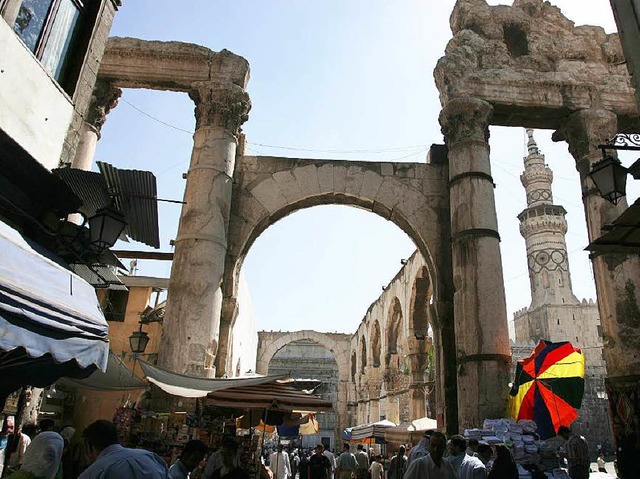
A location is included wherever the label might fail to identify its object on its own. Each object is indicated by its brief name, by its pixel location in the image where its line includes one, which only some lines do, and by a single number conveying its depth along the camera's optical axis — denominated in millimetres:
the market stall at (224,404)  5879
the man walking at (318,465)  10305
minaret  44938
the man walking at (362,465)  12234
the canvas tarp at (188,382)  6157
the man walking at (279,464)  10250
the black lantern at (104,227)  5504
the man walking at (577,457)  6434
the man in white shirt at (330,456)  13212
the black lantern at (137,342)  9430
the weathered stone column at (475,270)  8289
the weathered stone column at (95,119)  9547
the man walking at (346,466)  10898
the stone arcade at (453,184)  8570
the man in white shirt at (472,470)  4789
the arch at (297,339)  30438
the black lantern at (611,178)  5387
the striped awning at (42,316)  3286
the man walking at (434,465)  4367
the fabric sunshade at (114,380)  7812
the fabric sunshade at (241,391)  5805
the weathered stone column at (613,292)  8070
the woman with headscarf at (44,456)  3930
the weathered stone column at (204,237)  8312
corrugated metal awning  5613
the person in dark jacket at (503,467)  4863
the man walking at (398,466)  9750
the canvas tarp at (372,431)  14852
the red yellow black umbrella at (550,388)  7301
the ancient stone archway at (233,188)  9156
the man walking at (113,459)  2363
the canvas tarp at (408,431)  12227
